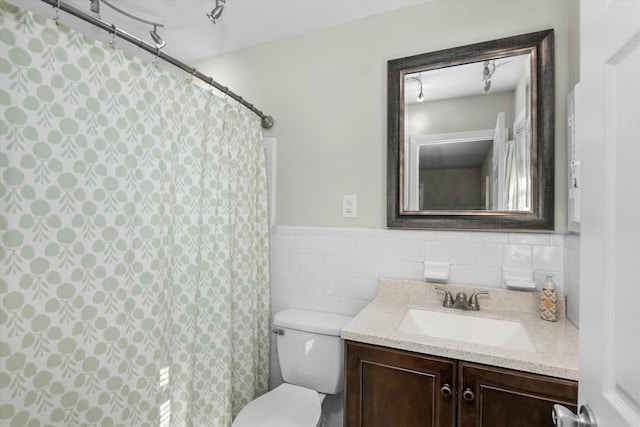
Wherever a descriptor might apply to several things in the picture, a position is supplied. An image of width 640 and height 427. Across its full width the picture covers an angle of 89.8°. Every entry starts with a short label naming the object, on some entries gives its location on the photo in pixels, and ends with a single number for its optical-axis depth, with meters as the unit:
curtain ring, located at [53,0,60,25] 0.98
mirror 1.44
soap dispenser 1.36
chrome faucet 1.51
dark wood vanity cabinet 1.00
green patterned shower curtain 0.93
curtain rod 1.01
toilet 1.43
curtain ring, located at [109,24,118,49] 1.14
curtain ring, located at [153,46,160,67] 1.31
